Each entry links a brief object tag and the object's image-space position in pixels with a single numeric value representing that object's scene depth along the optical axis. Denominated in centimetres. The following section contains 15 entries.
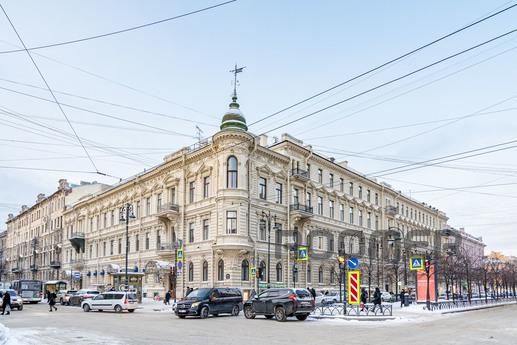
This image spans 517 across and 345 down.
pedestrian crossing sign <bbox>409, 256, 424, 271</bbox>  3451
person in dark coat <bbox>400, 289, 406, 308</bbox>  3759
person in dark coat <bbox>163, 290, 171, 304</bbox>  4116
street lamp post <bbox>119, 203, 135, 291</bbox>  4195
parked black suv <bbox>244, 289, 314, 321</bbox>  2409
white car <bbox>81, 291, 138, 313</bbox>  3303
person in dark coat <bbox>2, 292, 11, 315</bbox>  2911
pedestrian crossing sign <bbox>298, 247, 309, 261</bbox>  4200
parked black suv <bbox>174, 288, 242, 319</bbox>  2628
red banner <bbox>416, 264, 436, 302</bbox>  3856
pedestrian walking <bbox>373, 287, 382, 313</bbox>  2816
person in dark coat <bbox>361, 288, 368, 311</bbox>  3589
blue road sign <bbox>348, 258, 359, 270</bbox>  2683
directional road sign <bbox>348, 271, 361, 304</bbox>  2667
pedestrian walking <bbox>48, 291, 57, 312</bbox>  3431
